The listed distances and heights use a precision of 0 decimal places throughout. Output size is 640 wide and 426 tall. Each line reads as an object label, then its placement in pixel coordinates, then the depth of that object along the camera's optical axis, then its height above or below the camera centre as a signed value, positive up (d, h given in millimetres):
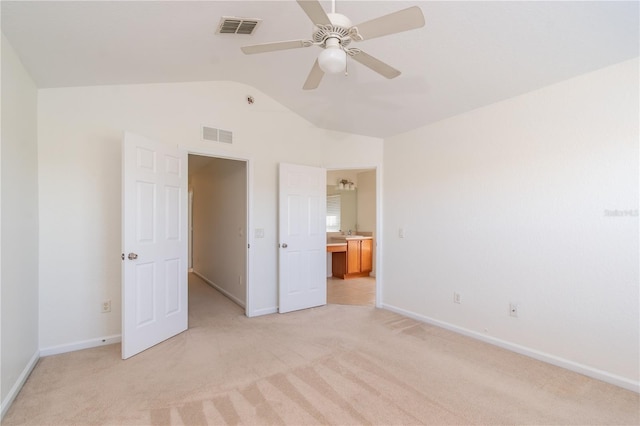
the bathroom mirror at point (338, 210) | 6684 +78
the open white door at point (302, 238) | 3895 -321
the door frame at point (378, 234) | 4145 -283
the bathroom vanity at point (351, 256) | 5906 -850
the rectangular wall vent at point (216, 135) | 3438 +914
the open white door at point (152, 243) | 2648 -282
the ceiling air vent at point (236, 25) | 2221 +1430
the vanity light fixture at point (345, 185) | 6508 +615
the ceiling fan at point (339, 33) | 1357 +891
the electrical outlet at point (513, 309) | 2780 -887
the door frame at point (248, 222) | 3715 -105
